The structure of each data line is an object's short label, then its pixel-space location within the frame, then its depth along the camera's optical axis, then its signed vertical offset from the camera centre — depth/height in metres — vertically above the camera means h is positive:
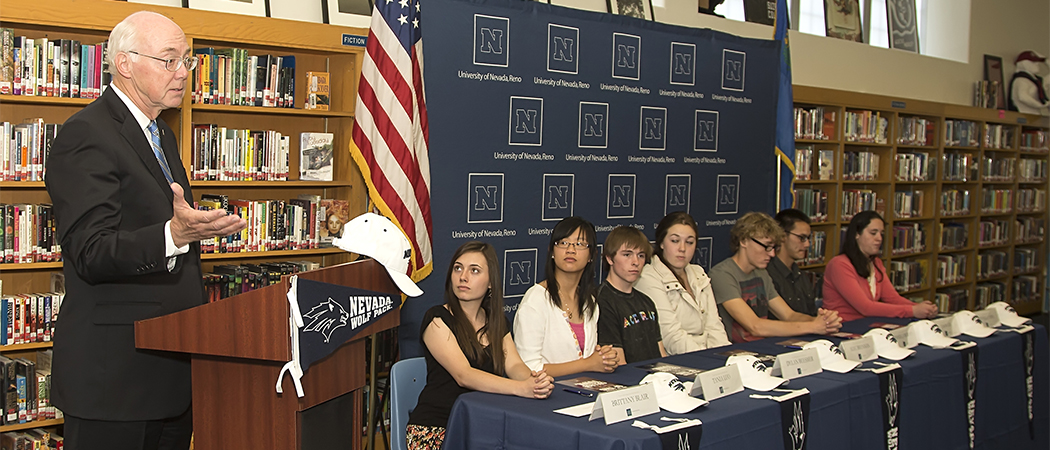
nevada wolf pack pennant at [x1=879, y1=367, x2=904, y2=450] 2.98 -0.66
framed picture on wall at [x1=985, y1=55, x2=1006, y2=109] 9.11 +1.63
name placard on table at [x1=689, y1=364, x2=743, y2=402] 2.51 -0.51
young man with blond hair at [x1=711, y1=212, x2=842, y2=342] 4.01 -0.34
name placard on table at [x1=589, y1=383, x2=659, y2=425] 2.21 -0.51
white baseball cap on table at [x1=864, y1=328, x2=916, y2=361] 3.27 -0.50
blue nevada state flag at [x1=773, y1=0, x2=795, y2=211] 5.76 +0.67
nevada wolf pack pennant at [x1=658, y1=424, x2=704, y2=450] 2.14 -0.58
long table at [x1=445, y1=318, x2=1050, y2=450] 2.26 -0.62
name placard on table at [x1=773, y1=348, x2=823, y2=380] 2.82 -0.50
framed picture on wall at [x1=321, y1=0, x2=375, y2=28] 4.41 +1.09
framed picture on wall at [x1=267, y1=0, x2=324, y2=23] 4.27 +1.06
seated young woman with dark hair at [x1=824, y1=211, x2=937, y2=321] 4.67 -0.31
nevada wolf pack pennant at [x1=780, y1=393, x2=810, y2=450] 2.54 -0.62
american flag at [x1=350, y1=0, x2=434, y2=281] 3.86 +0.47
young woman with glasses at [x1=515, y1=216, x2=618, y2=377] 3.22 -0.37
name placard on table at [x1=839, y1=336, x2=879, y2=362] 3.15 -0.49
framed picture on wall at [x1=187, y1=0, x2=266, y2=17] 4.04 +1.02
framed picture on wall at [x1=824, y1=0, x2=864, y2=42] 7.64 +1.89
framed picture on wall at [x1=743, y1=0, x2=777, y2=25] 6.75 +1.72
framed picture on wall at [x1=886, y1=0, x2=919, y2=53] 8.30 +2.01
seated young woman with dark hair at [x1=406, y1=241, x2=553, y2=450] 2.77 -0.44
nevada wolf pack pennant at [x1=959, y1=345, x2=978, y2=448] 3.45 -0.69
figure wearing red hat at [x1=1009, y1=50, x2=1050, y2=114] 9.20 +1.55
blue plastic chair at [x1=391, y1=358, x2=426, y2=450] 2.96 -0.65
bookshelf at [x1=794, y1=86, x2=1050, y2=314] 7.20 +0.35
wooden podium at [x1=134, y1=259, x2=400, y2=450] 1.79 -0.37
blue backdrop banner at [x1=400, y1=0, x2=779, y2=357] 4.15 +0.52
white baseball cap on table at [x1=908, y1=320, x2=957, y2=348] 3.55 -0.49
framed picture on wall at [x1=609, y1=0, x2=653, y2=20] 5.83 +1.49
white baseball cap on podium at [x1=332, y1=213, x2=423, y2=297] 2.12 -0.08
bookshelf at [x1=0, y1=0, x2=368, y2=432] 3.39 +0.50
